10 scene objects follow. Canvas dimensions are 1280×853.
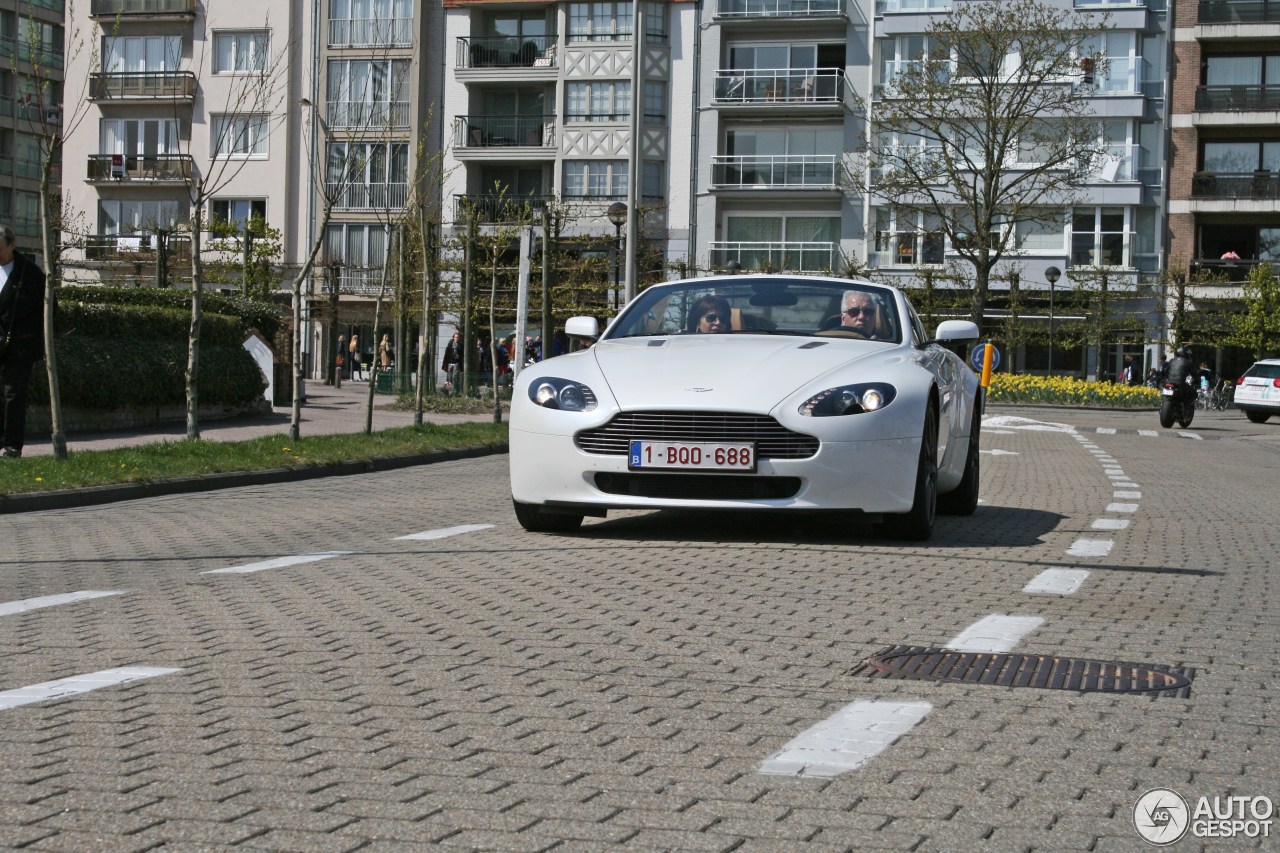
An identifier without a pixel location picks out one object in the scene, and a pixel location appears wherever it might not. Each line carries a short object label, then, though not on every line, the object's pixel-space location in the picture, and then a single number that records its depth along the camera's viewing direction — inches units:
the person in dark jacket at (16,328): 594.5
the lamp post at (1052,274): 2054.6
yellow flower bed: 1936.5
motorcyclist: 1408.7
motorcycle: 1430.9
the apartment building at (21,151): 3312.0
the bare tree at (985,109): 2030.0
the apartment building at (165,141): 2758.4
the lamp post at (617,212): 1374.3
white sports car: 355.9
